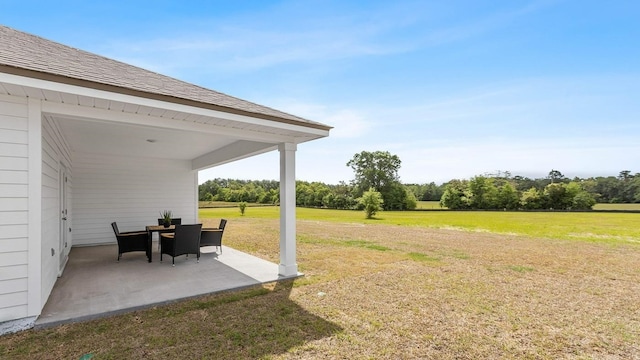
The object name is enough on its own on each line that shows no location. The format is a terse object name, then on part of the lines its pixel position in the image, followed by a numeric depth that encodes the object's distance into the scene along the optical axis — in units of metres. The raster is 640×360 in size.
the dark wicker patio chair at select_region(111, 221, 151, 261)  7.04
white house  3.26
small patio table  6.97
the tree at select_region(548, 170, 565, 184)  55.16
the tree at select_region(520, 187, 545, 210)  40.16
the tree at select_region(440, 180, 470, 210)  43.88
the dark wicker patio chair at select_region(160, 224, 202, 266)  6.45
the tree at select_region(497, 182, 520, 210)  41.69
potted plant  8.18
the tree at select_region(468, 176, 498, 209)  43.09
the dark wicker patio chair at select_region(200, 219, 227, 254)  7.58
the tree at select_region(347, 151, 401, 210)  46.00
